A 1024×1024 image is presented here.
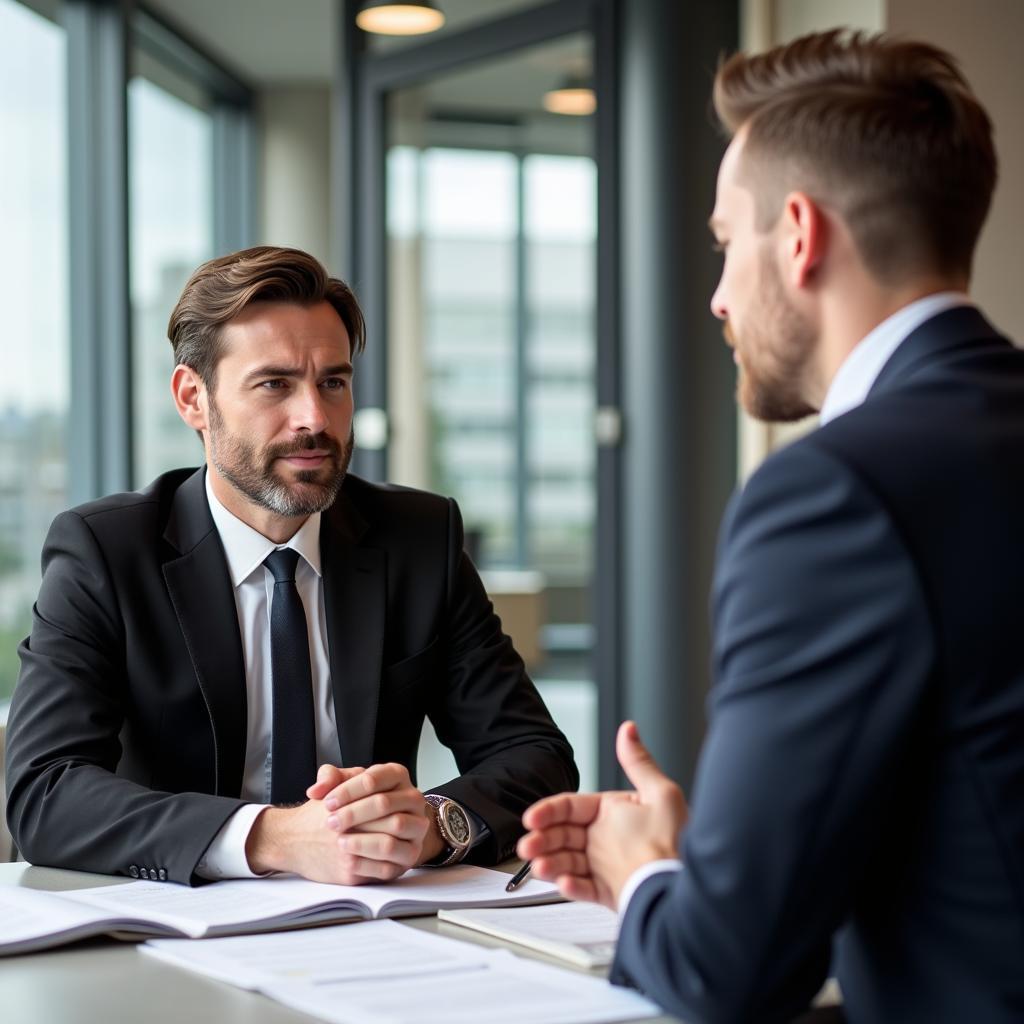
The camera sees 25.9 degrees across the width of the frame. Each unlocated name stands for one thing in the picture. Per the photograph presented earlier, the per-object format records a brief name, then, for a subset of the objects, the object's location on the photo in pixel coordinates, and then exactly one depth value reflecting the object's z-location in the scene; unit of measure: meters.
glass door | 5.06
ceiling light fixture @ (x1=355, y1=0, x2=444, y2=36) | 4.73
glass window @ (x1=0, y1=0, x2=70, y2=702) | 4.79
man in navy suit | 1.49
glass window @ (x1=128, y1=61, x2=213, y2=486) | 6.51
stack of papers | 1.67
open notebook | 1.84
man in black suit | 2.17
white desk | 1.68
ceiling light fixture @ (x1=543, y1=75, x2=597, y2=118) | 4.52
